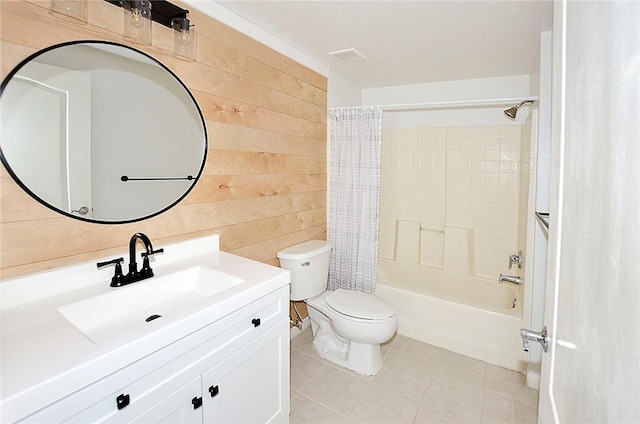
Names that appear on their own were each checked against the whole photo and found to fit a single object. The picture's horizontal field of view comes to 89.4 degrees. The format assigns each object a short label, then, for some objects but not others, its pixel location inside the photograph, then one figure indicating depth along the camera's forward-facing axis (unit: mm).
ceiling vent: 2324
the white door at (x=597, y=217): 385
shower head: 2335
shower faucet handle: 2436
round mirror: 1136
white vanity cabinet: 870
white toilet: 2086
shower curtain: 2559
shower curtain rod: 2146
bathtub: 2246
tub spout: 2420
